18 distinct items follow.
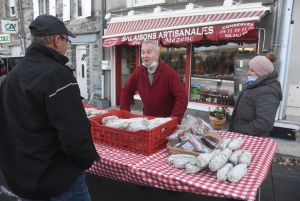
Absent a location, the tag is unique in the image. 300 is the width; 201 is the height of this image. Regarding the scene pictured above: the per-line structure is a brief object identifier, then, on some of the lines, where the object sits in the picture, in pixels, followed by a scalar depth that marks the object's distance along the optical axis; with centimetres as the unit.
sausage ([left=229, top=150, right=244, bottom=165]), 190
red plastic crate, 212
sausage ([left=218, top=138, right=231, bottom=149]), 212
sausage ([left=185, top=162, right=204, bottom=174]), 181
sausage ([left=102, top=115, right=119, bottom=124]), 250
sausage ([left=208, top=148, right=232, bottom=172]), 179
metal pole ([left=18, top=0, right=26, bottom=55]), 1305
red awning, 554
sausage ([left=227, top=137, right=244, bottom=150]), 212
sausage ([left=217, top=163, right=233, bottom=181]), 171
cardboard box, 531
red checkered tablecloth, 163
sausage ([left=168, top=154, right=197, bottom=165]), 198
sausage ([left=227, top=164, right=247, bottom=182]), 168
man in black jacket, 148
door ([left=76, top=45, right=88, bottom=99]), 1036
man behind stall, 302
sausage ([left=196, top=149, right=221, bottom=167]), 181
